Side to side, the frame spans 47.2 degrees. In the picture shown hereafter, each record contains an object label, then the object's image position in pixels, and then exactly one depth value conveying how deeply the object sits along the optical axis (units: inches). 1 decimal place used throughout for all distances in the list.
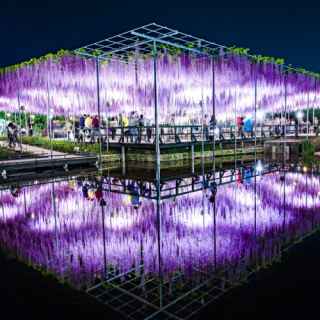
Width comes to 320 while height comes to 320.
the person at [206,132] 592.9
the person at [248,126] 760.2
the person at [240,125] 686.5
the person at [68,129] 754.8
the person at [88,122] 692.1
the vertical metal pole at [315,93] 851.4
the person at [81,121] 722.0
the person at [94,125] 626.8
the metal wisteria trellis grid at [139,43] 353.4
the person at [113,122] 858.8
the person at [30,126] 1010.2
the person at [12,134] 613.6
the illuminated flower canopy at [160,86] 609.6
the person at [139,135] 527.1
